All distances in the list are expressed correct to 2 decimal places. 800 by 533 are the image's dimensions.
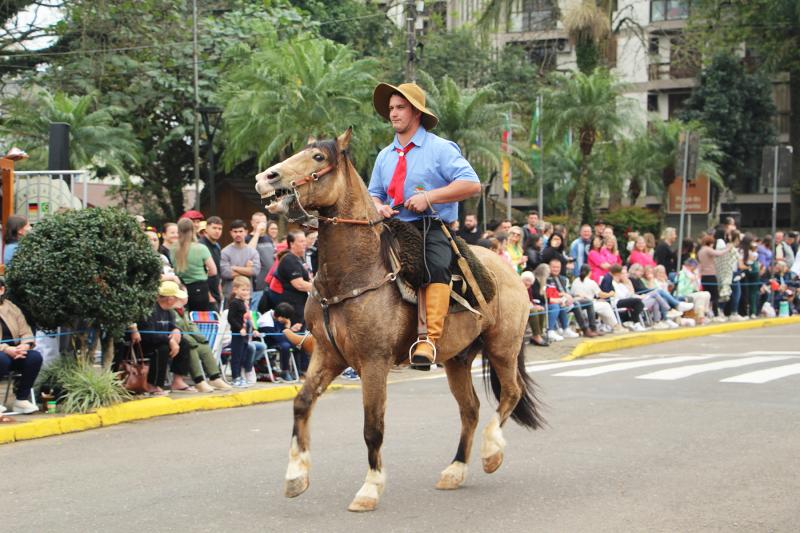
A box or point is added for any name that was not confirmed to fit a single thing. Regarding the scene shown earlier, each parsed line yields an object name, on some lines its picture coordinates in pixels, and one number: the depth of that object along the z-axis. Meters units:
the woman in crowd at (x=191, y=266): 14.41
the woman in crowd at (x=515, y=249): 19.33
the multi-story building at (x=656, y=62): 59.31
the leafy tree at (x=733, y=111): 55.22
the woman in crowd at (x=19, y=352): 10.62
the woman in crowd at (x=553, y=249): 20.28
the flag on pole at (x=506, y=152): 38.00
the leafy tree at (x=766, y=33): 47.50
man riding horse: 7.63
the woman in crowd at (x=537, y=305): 19.48
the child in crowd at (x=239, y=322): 13.95
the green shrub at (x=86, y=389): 11.16
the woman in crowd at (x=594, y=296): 21.34
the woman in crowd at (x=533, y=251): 20.17
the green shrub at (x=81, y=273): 11.02
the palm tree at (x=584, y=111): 40.28
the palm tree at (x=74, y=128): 31.20
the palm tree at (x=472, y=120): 36.78
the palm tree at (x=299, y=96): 31.95
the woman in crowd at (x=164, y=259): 13.49
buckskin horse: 7.02
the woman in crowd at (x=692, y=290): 25.33
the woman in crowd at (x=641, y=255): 23.83
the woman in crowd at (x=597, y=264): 22.14
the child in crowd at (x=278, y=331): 14.58
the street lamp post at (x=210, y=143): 30.14
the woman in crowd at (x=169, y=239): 14.82
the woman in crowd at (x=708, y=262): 26.06
